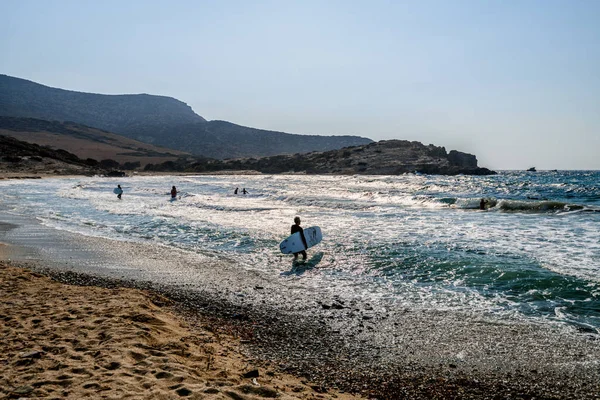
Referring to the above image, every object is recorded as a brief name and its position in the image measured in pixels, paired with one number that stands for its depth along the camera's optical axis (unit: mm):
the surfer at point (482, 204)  32438
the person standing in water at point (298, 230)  14628
